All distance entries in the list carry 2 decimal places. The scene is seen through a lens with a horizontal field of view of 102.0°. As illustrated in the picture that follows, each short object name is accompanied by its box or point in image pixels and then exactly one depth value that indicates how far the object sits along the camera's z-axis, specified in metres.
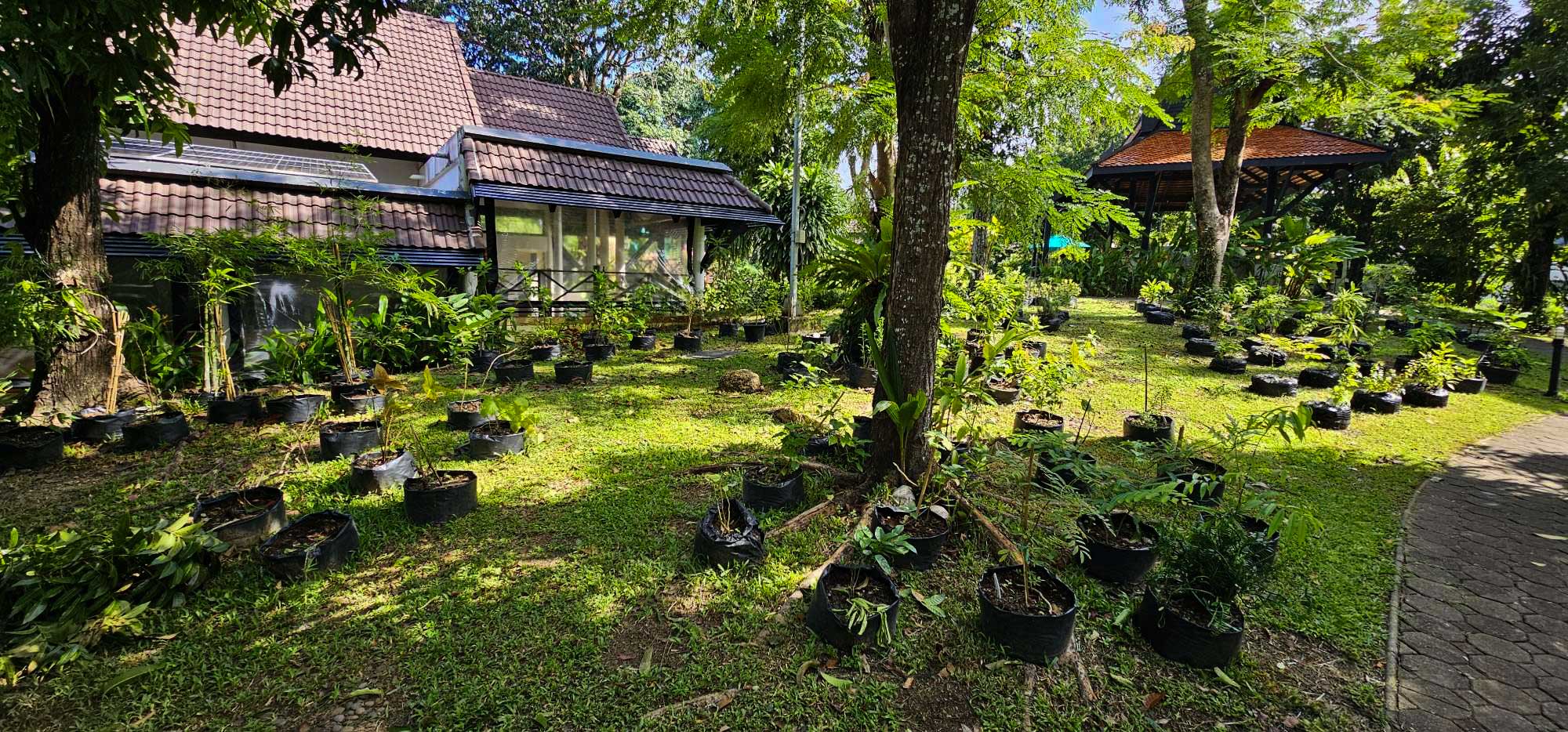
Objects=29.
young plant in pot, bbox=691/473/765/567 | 3.24
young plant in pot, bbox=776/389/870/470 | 4.11
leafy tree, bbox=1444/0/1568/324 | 9.96
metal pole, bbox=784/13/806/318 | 11.27
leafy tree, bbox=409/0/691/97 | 25.14
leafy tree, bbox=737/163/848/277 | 15.73
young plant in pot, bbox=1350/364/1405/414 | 6.74
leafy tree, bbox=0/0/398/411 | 3.47
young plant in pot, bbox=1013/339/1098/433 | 5.32
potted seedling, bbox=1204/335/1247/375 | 8.41
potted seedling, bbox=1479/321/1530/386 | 8.48
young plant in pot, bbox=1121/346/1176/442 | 5.29
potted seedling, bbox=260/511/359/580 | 3.08
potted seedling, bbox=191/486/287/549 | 3.34
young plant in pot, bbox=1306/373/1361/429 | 6.14
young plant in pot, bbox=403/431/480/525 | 3.67
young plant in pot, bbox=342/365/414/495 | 3.95
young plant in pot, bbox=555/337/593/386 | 7.30
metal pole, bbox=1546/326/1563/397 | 7.28
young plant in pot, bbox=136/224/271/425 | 5.53
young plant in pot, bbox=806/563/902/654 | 2.62
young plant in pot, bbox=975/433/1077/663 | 2.58
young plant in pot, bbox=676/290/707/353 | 9.66
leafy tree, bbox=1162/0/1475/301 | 10.55
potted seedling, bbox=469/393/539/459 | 4.82
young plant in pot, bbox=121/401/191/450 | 4.86
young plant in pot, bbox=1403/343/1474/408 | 6.91
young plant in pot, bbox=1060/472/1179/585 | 3.12
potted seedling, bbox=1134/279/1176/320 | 12.24
